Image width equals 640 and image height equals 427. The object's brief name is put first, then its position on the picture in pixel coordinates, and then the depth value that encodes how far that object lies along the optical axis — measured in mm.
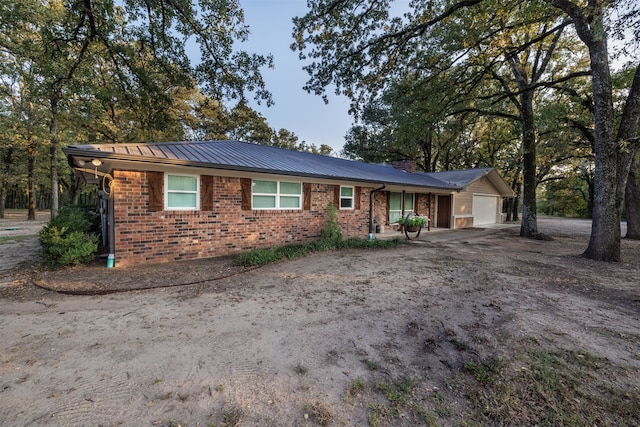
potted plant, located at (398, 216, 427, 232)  11328
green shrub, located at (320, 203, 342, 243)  9602
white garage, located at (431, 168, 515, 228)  16922
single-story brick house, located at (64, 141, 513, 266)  6199
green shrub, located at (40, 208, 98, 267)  5816
